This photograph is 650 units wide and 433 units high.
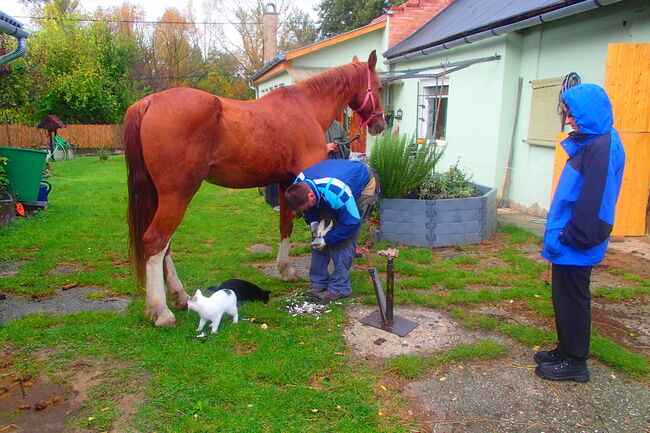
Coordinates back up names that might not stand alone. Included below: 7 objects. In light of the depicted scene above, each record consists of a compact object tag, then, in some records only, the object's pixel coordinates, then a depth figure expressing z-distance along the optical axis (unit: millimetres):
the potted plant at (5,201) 7148
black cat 4035
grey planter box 5938
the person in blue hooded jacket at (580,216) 2615
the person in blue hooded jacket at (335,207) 3597
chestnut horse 3438
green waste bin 7777
